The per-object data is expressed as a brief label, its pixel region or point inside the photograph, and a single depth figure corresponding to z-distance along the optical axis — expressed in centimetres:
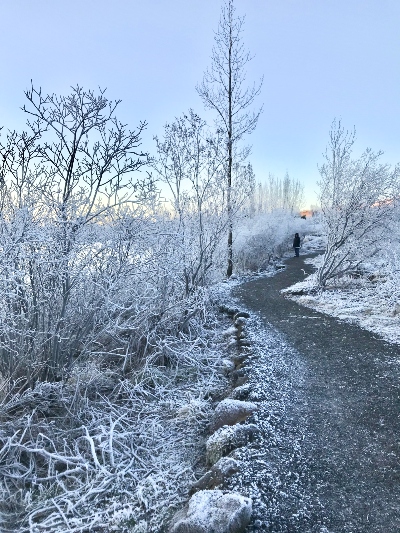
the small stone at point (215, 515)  182
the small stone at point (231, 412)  297
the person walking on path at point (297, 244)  1852
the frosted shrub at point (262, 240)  1551
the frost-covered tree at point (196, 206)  669
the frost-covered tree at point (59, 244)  331
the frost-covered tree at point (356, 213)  829
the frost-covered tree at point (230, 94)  1109
